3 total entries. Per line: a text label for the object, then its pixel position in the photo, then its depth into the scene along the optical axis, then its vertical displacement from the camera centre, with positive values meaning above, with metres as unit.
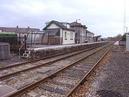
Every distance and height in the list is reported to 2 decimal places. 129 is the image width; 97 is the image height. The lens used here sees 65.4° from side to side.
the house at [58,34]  15.35 +1.91
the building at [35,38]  12.55 +0.88
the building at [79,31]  25.96 +3.71
